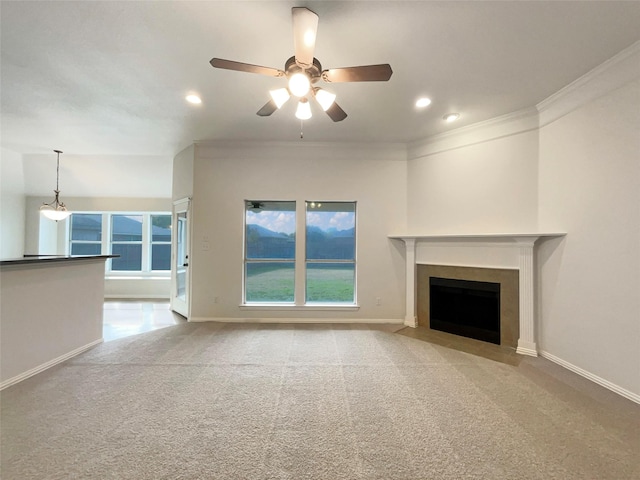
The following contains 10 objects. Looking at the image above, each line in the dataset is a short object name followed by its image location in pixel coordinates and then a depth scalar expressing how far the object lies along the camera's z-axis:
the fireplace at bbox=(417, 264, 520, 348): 3.39
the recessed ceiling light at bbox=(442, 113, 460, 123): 3.37
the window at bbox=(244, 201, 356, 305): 4.49
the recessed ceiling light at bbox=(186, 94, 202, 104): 2.98
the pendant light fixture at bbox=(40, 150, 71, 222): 4.83
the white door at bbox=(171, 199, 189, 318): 4.83
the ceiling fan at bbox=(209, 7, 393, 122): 1.78
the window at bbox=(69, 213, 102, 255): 6.79
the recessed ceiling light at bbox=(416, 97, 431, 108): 3.02
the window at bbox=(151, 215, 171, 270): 6.93
